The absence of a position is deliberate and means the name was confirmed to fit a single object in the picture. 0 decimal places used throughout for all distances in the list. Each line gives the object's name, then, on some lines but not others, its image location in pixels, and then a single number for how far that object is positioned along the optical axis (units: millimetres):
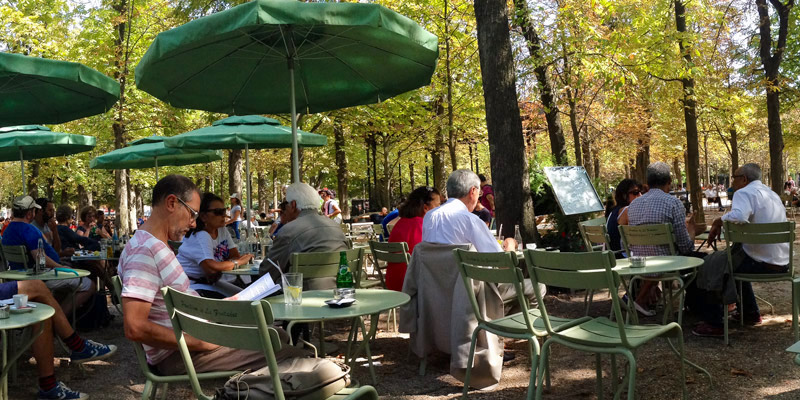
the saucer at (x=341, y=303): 3613
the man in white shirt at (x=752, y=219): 5828
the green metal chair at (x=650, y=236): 6008
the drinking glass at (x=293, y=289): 3730
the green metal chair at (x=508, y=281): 3934
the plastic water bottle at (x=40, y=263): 6172
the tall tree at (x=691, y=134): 14427
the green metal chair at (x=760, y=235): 5562
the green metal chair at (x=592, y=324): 3451
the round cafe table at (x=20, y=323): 3613
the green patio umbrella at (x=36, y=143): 9688
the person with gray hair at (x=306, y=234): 5059
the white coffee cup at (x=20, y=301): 4059
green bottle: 4594
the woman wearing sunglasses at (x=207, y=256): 5809
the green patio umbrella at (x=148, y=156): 12406
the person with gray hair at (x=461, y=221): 4996
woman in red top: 6770
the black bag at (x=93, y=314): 7524
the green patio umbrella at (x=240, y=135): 9711
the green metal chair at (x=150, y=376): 2992
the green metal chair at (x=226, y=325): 2486
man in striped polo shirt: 3012
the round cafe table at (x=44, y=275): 5859
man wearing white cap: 6902
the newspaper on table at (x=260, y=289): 3346
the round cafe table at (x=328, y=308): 3350
